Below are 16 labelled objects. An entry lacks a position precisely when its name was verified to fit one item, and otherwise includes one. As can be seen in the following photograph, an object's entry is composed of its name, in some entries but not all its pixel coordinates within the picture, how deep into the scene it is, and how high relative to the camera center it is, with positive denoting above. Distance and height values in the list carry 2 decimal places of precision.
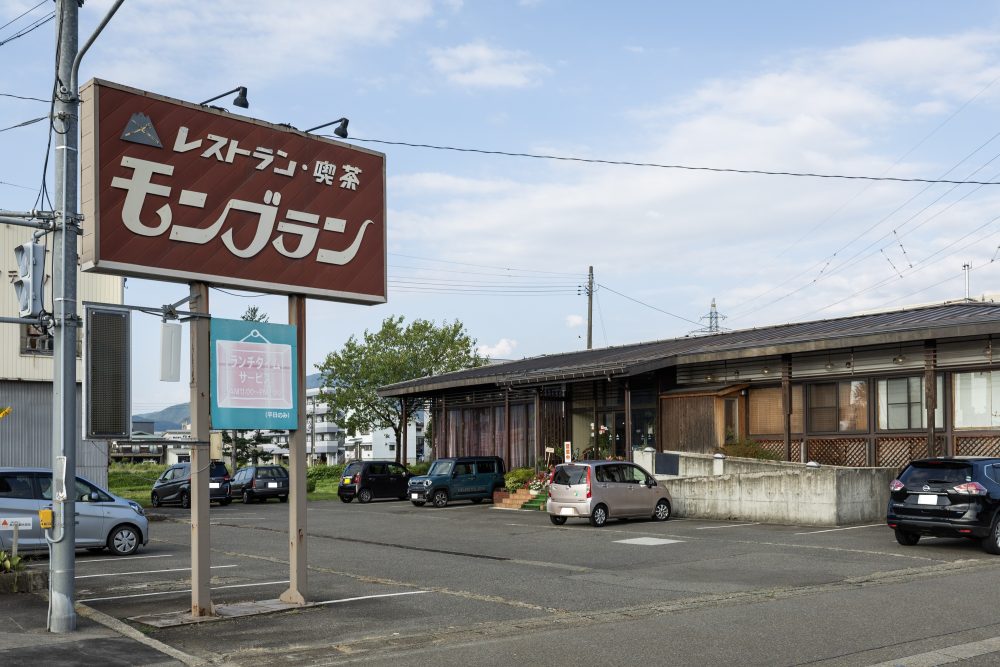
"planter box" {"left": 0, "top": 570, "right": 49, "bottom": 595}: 12.66 -2.45
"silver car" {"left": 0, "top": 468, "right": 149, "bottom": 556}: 16.73 -2.19
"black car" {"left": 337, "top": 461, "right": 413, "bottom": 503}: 37.31 -3.45
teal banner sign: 11.30 +0.19
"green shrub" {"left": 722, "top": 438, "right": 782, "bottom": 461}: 27.41 -1.74
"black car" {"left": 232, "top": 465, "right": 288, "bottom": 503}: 39.53 -3.71
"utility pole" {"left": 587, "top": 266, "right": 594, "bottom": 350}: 55.72 +4.84
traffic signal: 10.34 +1.21
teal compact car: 33.25 -3.12
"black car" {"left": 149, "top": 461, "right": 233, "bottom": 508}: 37.03 -3.63
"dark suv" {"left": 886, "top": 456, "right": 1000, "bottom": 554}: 16.11 -1.87
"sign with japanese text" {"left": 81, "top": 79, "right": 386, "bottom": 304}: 10.54 +2.24
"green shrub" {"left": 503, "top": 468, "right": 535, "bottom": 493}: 33.16 -3.00
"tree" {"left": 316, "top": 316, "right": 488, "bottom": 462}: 69.69 +1.86
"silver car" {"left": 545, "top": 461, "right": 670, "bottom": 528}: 23.16 -2.47
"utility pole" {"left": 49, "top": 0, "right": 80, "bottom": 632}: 10.14 +0.69
